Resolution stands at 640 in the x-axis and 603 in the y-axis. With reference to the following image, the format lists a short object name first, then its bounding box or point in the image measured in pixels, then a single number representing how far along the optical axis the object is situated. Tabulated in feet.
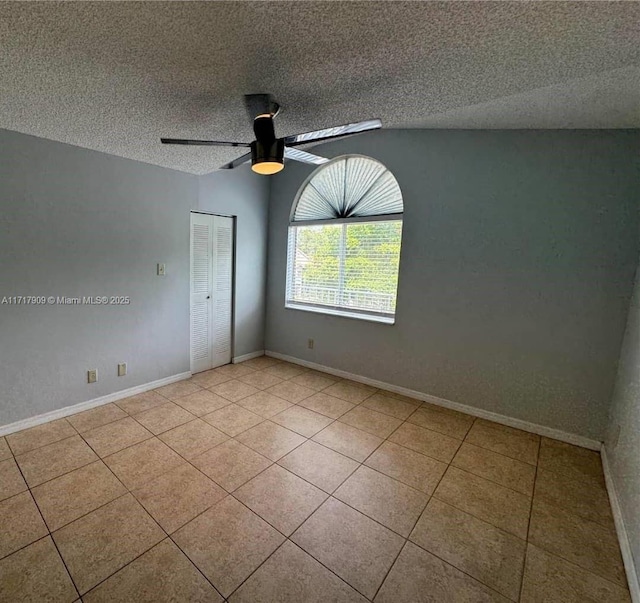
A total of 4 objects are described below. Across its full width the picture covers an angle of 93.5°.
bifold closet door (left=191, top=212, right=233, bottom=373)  12.08
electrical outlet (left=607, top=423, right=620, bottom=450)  6.83
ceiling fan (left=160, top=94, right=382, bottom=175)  5.72
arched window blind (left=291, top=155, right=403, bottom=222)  11.31
